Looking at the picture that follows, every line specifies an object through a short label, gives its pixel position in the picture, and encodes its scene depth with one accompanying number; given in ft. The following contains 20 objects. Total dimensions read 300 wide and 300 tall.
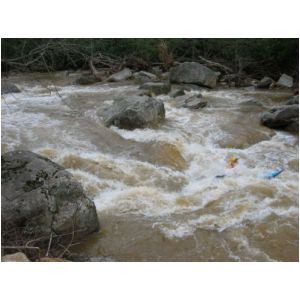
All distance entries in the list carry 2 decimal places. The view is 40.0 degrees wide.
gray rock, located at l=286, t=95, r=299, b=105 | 29.22
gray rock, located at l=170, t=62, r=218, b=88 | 38.73
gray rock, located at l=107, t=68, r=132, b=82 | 41.16
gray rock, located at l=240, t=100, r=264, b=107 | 30.80
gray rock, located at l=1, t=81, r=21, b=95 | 32.15
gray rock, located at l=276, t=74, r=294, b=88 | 38.45
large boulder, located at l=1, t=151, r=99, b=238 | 12.16
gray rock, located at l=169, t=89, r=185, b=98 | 32.94
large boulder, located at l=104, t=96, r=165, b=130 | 23.31
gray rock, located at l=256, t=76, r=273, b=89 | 38.58
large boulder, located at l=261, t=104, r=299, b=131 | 25.02
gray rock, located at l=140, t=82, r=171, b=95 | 33.99
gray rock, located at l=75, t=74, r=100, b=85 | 39.27
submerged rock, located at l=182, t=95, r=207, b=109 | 29.35
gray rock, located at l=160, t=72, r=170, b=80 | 42.06
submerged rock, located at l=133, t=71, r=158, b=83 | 41.18
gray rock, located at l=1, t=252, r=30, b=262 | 8.93
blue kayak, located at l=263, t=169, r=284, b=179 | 17.75
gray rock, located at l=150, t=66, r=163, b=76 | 44.39
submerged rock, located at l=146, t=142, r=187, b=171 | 18.85
